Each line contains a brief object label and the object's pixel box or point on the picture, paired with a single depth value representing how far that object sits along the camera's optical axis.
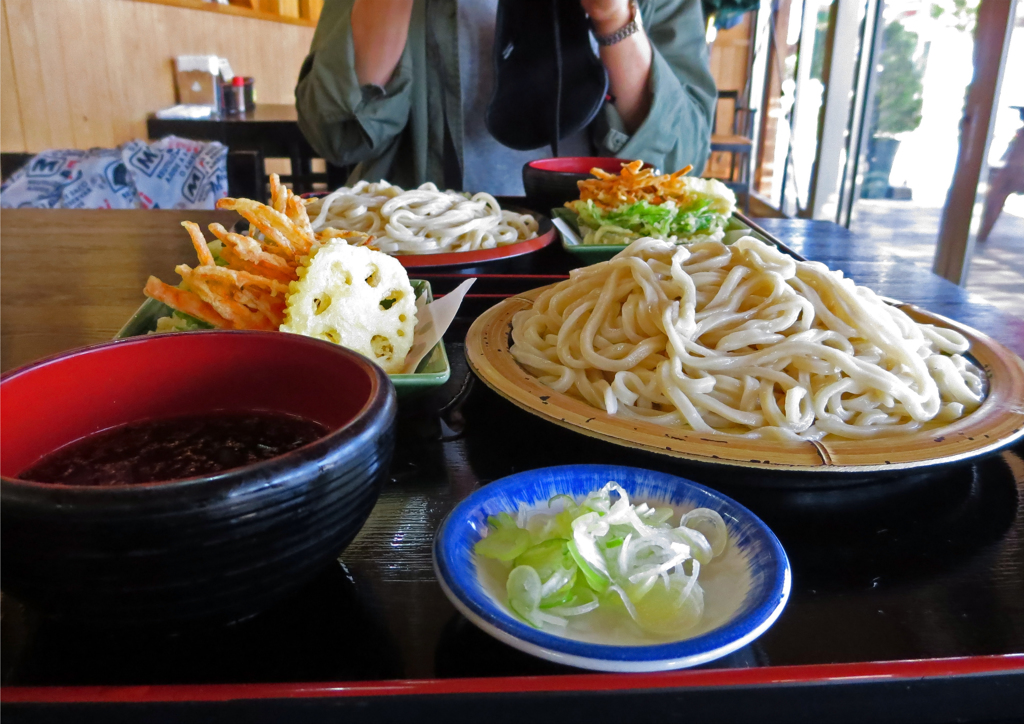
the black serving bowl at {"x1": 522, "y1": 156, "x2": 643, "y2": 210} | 0.76
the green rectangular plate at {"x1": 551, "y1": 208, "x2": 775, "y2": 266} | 0.59
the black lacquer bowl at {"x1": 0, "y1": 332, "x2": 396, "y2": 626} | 0.18
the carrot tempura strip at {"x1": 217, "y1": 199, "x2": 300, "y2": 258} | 0.38
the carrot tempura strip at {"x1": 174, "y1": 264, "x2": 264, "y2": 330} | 0.36
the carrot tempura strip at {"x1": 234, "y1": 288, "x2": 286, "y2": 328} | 0.36
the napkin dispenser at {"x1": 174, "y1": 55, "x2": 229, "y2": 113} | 2.00
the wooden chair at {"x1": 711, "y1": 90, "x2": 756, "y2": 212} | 2.58
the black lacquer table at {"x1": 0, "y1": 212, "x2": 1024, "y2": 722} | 0.20
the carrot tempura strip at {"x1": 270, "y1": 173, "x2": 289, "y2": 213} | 0.41
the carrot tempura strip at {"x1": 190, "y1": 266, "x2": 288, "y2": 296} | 0.36
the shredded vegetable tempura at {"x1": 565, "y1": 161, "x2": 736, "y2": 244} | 0.63
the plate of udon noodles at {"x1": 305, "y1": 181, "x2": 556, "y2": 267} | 0.63
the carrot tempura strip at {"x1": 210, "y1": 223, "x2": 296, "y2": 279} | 0.37
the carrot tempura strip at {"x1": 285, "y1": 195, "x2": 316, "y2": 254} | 0.39
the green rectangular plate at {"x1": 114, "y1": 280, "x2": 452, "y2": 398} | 0.31
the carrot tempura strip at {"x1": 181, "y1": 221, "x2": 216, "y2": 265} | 0.36
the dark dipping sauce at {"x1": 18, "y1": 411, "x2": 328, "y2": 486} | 0.23
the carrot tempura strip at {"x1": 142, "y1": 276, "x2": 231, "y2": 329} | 0.36
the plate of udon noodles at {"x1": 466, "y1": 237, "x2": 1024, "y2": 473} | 0.29
